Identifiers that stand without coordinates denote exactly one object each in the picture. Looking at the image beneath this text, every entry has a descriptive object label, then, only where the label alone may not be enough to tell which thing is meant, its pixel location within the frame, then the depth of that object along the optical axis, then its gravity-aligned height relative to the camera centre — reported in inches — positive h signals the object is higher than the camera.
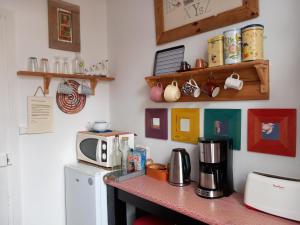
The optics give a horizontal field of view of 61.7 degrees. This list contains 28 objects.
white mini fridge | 71.7 -26.4
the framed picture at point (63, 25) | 81.8 +27.9
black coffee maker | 57.8 -14.6
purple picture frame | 78.4 -5.4
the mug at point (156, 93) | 73.9 +4.1
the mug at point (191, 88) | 65.3 +4.6
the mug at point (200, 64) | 62.7 +10.5
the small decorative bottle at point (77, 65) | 86.2 +14.6
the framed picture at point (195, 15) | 58.1 +23.5
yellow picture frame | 69.6 -5.4
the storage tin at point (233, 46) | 55.2 +13.1
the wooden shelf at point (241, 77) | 53.7 +6.6
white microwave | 76.9 -12.5
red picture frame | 51.7 -5.8
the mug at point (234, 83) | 56.7 +5.0
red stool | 68.2 -31.4
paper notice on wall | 76.9 -1.9
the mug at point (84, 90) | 85.6 +6.1
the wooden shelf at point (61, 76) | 74.0 +10.3
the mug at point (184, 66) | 66.1 +10.5
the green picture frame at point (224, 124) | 60.4 -4.7
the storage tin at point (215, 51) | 58.1 +12.8
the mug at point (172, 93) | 69.1 +3.6
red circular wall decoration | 84.1 +2.4
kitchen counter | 47.1 -21.4
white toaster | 45.9 -17.3
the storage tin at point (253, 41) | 52.1 +13.3
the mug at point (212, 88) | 62.4 +4.3
